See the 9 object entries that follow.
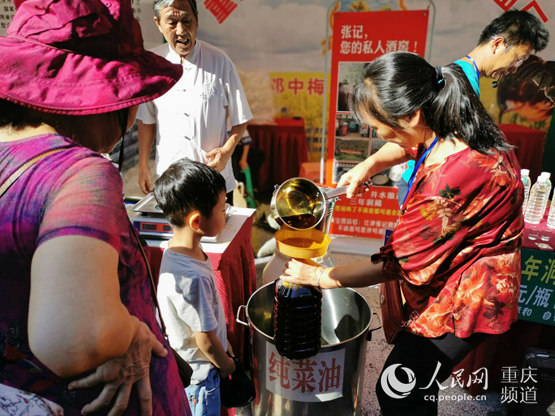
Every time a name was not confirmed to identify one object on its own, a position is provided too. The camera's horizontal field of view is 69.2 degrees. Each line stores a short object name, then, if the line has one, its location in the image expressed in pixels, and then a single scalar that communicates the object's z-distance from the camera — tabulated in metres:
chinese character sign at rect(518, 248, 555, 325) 2.23
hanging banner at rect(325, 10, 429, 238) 3.45
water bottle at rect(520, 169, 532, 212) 2.79
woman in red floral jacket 1.40
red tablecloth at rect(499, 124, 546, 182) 3.50
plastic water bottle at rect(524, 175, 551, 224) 2.59
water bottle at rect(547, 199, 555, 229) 2.49
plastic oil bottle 1.79
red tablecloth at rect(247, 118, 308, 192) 3.90
